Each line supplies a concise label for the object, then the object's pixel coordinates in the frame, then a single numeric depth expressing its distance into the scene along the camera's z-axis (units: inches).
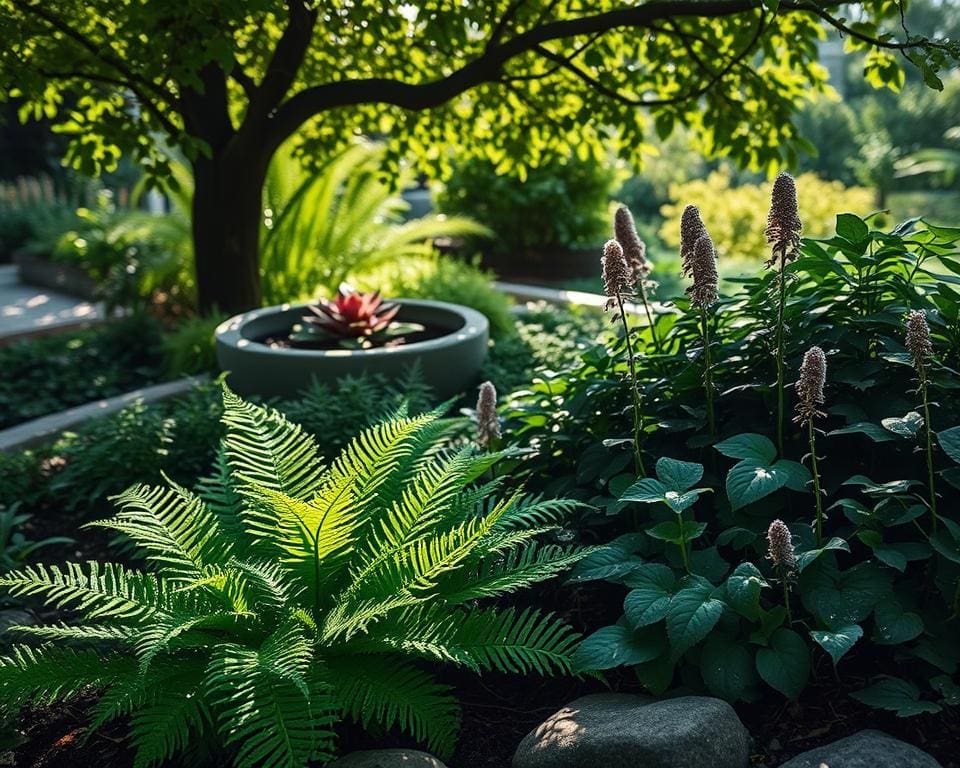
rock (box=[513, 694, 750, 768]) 77.5
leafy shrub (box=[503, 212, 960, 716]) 85.0
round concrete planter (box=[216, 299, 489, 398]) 174.4
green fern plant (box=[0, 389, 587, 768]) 79.1
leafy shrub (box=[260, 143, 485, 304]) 260.4
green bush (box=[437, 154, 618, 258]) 362.9
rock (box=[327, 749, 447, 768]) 80.0
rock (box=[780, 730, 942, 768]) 77.6
